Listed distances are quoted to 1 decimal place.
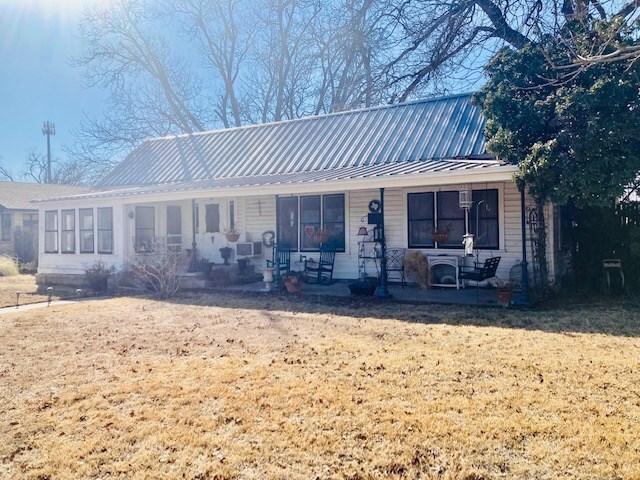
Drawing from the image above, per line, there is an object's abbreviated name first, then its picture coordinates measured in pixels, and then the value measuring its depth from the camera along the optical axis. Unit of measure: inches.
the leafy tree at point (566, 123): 284.7
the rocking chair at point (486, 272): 337.4
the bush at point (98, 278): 459.8
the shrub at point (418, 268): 401.4
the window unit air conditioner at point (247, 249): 500.7
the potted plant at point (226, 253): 523.4
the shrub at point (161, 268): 403.3
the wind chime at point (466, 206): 340.5
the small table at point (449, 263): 392.8
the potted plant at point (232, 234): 512.4
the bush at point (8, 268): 632.4
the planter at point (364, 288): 365.7
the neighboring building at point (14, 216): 870.4
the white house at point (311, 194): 392.5
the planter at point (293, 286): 394.0
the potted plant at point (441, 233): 401.1
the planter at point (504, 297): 319.0
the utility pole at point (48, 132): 1671.0
